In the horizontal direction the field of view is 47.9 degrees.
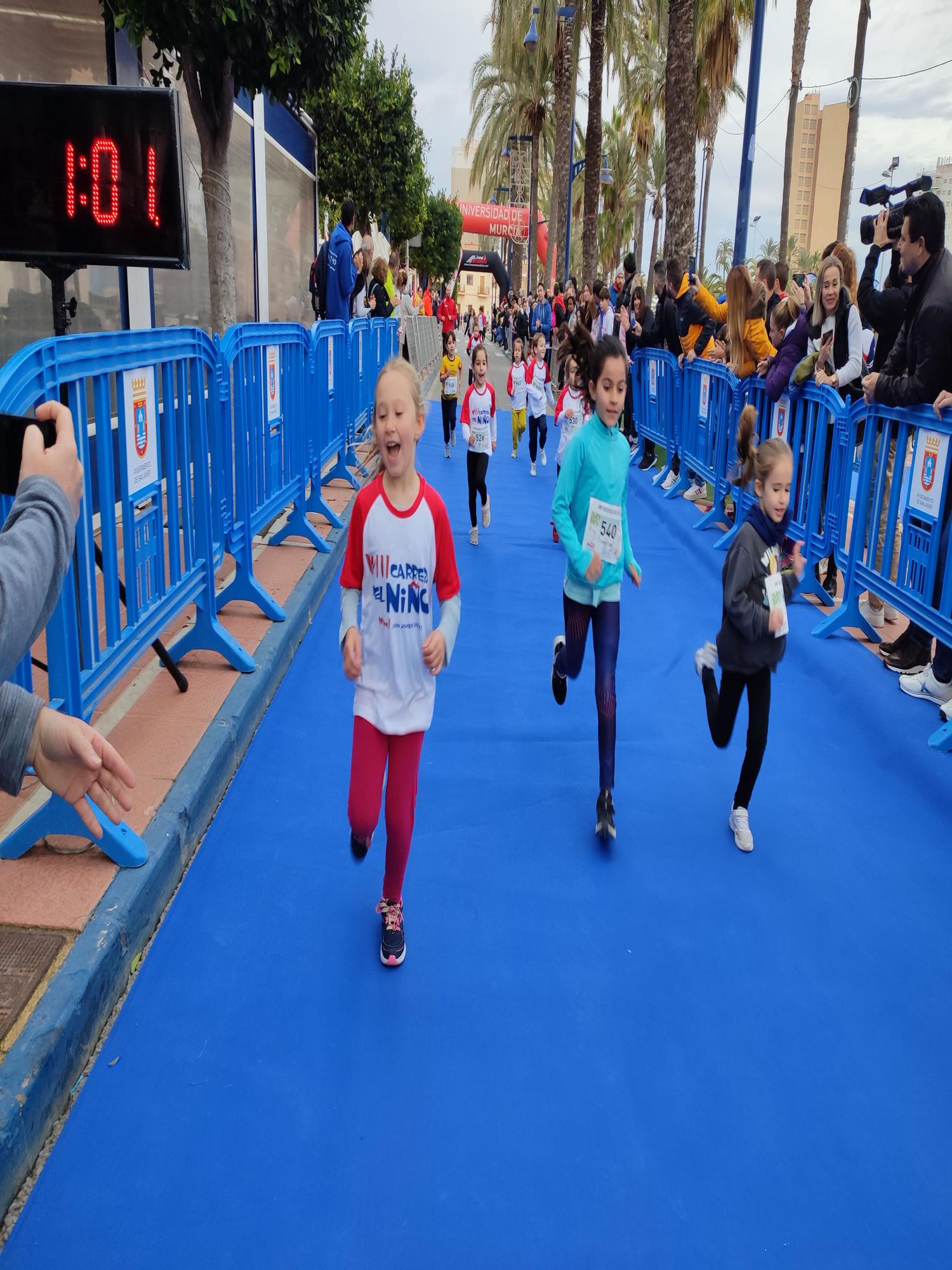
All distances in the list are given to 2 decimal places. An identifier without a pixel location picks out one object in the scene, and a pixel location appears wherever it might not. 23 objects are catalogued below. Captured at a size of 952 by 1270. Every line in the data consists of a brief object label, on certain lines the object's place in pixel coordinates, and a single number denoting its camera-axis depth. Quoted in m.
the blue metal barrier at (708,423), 10.43
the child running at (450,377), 15.05
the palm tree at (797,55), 34.06
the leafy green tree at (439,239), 48.59
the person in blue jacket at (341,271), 11.88
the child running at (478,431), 9.62
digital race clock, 4.75
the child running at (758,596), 4.03
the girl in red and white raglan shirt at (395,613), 3.26
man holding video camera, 5.79
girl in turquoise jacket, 4.34
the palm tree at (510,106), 38.88
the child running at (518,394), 13.85
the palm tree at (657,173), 53.72
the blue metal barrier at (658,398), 12.96
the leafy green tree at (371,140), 23.86
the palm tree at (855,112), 30.83
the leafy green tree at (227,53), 7.92
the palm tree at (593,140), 24.62
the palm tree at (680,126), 15.57
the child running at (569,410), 10.51
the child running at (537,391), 13.28
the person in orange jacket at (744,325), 9.52
